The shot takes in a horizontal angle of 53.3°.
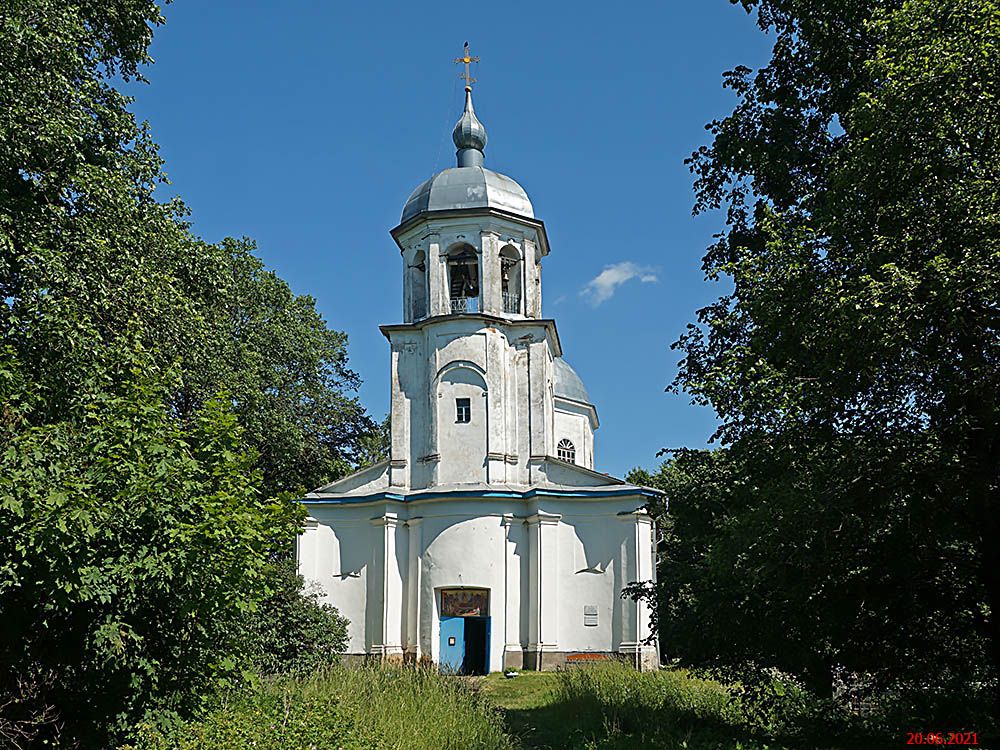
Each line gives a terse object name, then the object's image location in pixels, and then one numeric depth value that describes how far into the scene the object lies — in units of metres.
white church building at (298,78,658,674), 28.08
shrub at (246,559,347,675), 18.50
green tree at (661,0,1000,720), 9.16
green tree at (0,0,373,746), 9.55
